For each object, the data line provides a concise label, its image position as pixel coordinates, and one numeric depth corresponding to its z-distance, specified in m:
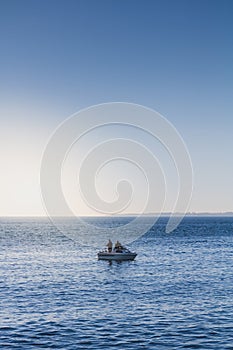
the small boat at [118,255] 74.06
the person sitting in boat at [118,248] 75.39
